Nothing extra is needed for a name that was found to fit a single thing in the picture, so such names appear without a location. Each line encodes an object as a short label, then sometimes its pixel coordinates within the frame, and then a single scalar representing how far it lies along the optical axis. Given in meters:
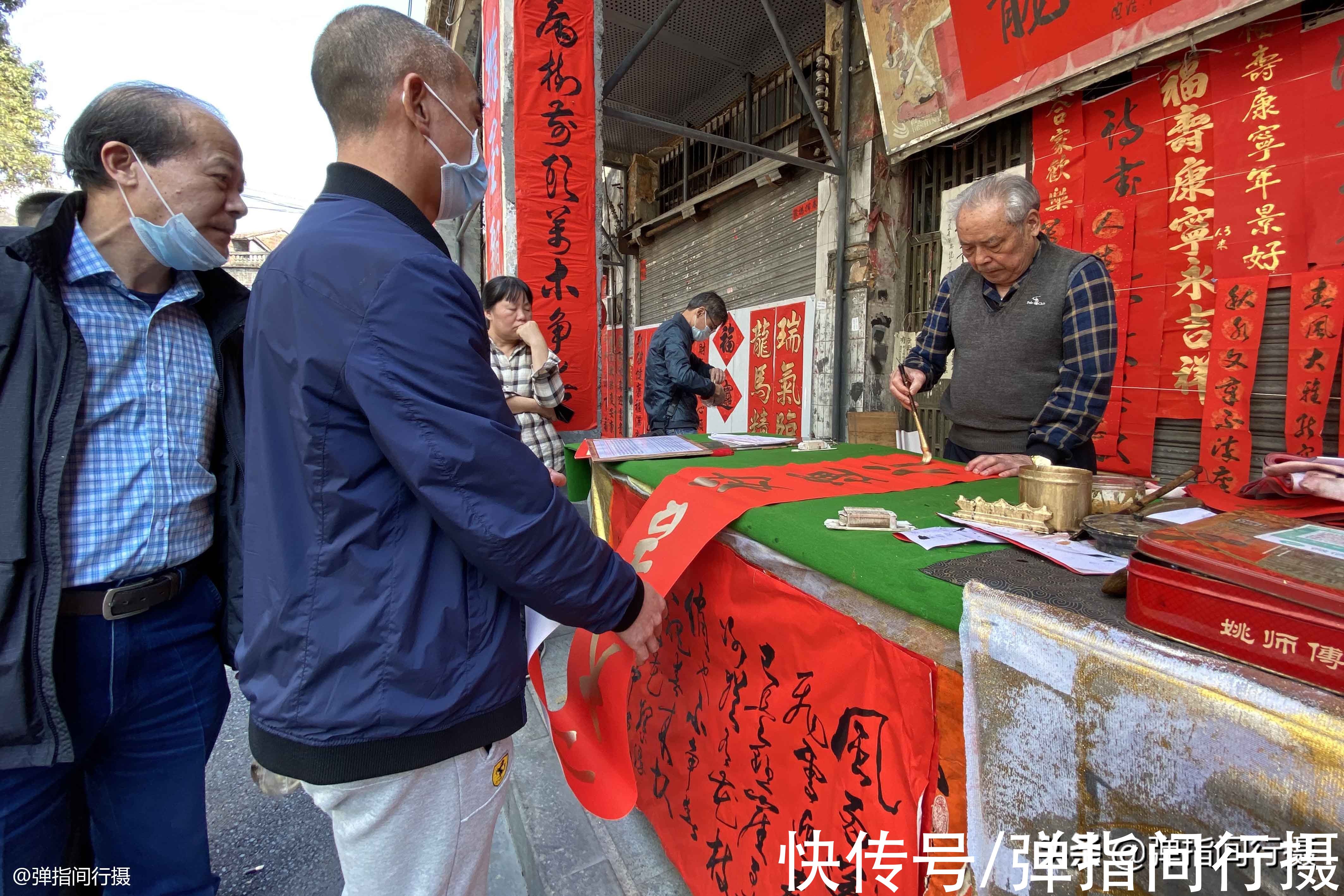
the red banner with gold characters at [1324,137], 2.61
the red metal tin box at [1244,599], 0.55
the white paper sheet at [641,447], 2.33
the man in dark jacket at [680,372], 4.24
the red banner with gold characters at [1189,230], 3.07
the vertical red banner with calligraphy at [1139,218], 3.27
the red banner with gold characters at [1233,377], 2.96
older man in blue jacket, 0.87
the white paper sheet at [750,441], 2.58
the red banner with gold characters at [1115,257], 3.40
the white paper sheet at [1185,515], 1.08
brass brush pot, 1.13
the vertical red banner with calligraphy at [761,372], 6.26
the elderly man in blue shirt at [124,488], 1.14
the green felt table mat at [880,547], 0.91
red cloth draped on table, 1.42
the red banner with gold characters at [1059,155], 3.63
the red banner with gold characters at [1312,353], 2.69
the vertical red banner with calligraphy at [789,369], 5.83
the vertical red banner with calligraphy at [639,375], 9.32
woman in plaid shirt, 3.01
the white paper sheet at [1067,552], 0.91
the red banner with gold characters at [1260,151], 2.75
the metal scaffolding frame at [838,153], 4.69
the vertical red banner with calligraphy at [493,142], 3.69
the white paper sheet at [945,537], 1.07
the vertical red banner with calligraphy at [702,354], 7.03
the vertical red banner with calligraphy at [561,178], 3.58
